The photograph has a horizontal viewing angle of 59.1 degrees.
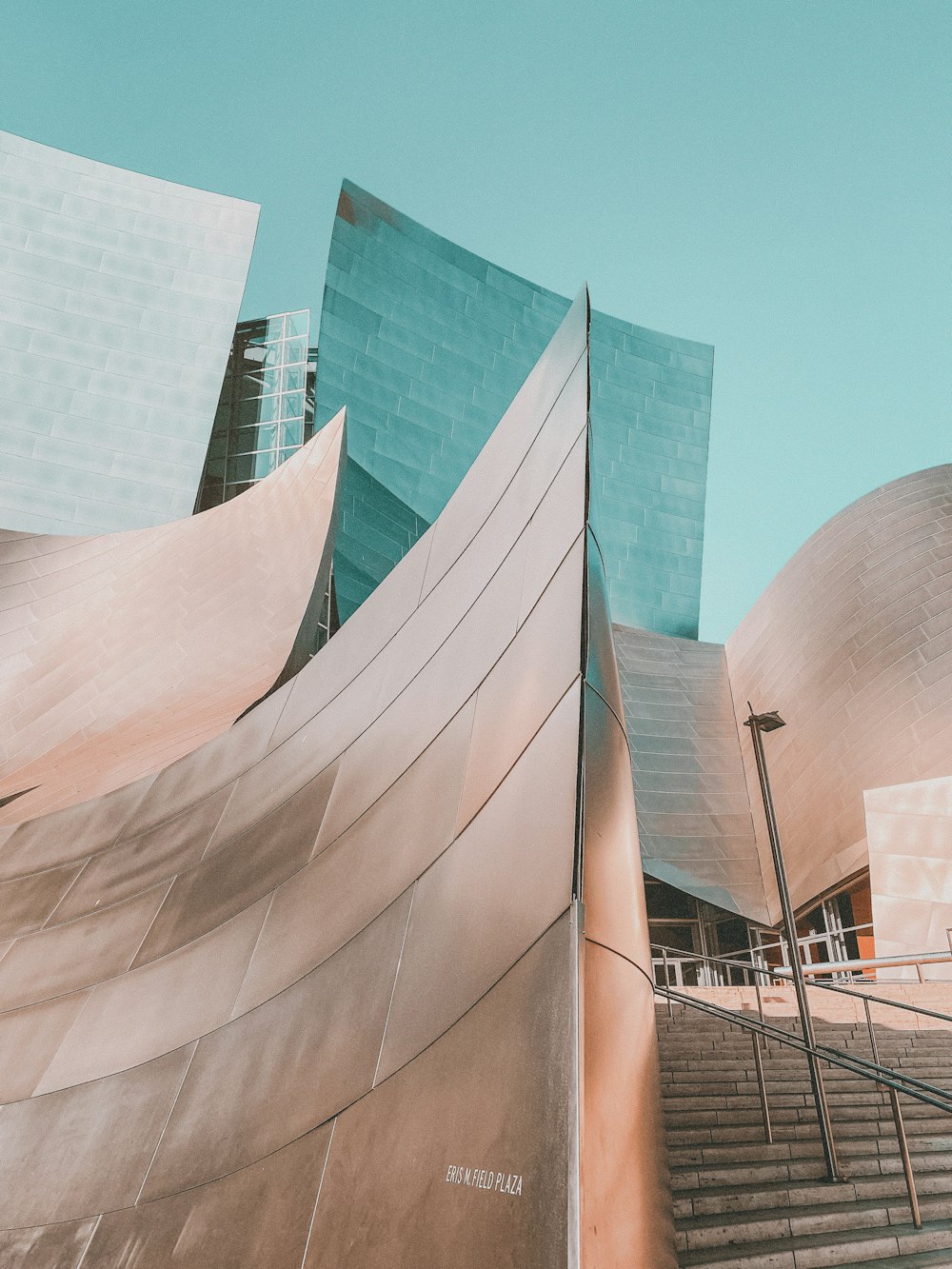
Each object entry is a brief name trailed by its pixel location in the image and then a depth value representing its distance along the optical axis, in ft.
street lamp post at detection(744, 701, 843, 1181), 14.85
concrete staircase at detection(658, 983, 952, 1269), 12.19
